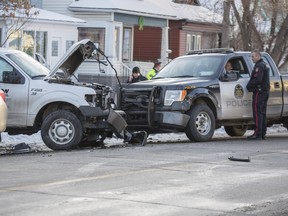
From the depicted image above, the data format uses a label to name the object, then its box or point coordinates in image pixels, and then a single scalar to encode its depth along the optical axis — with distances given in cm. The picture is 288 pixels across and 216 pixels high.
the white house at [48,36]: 3253
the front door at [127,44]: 4062
